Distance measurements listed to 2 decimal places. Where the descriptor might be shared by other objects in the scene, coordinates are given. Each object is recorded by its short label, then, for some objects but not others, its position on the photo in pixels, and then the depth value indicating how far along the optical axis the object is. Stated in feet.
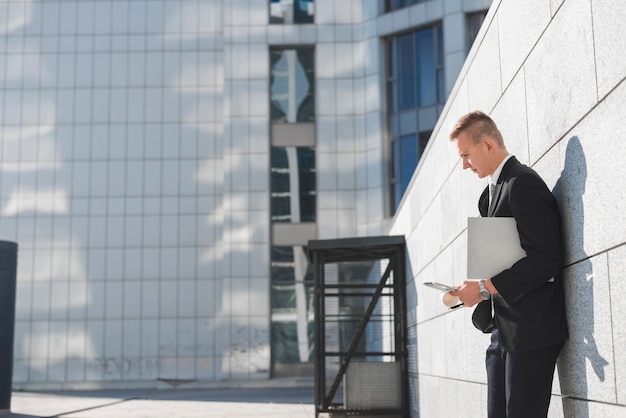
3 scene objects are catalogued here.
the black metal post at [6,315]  52.80
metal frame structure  44.45
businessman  12.21
